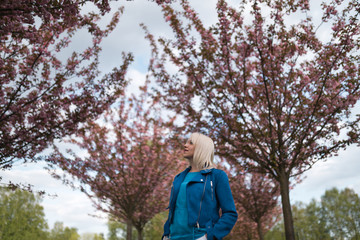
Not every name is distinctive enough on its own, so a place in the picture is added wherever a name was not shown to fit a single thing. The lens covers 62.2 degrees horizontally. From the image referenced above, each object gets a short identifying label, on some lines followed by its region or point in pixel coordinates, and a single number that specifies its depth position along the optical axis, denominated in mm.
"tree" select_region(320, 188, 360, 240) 38750
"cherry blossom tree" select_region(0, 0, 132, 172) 6066
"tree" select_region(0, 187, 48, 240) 31575
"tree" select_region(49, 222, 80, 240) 45700
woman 2688
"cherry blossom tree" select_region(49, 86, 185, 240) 12320
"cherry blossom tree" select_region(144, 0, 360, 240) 7324
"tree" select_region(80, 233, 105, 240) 54125
